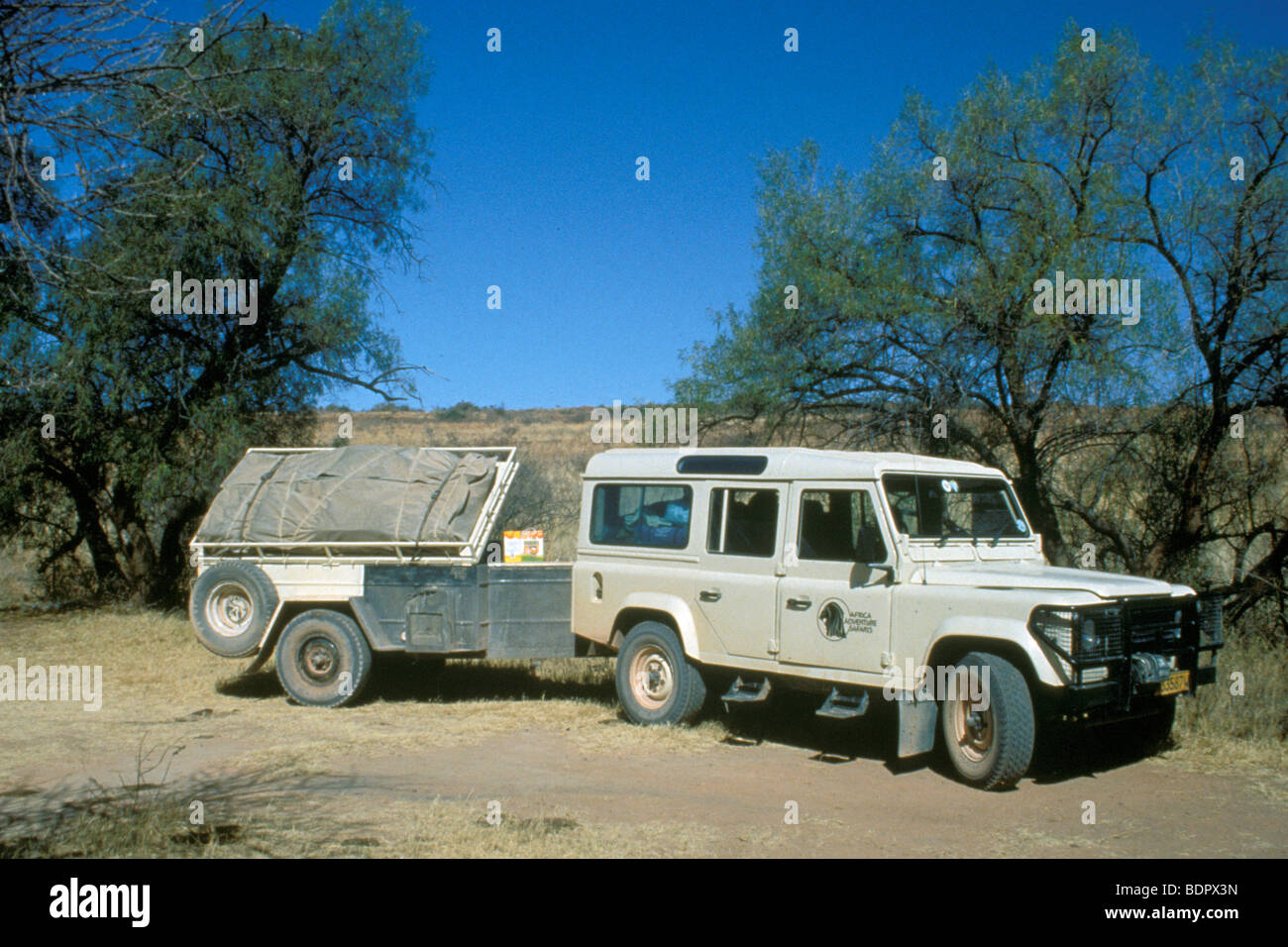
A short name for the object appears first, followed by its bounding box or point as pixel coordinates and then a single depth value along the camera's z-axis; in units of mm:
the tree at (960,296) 11633
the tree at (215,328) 14359
